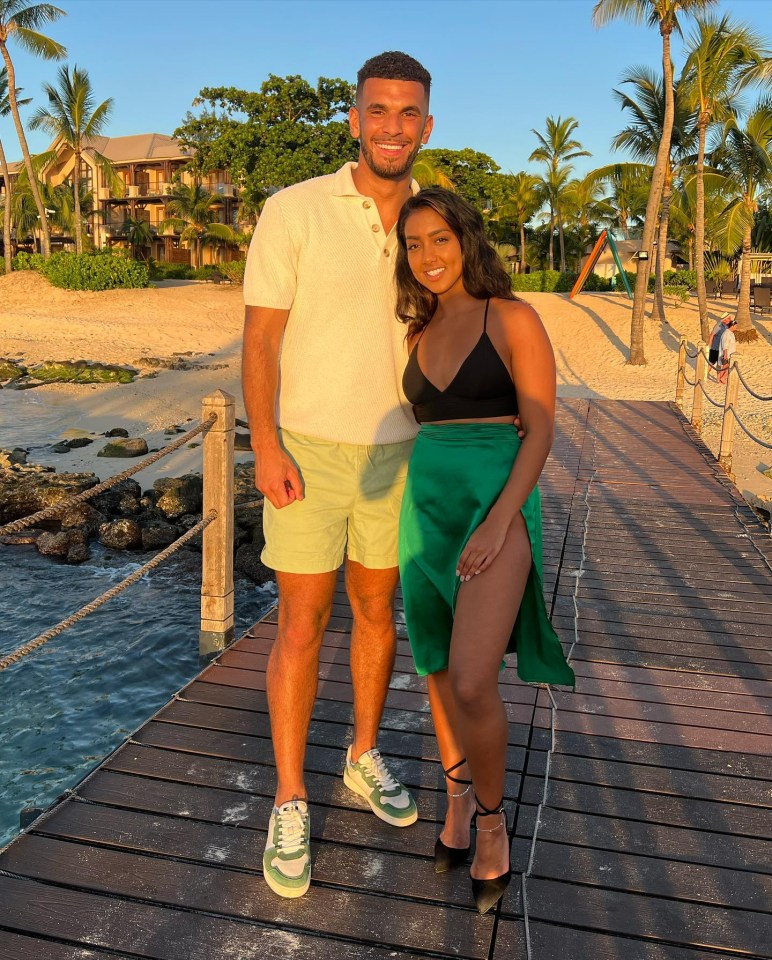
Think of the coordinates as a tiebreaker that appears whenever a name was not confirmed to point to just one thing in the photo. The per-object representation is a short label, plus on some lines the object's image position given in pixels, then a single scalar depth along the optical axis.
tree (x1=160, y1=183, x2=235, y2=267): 40.94
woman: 2.23
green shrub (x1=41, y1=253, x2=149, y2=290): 31.17
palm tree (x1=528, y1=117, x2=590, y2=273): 42.41
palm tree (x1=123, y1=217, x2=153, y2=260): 46.06
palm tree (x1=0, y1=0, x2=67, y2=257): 32.16
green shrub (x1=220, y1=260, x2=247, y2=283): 36.94
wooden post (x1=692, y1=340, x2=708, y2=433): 12.08
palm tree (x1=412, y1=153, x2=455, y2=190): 32.38
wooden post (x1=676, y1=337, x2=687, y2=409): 14.14
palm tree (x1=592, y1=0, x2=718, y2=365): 21.89
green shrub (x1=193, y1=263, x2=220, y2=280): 39.97
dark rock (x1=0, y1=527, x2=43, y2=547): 9.74
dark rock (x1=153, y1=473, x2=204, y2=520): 10.61
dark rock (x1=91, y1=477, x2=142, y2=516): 10.76
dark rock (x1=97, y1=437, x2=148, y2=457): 13.22
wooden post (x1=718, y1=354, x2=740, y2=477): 8.97
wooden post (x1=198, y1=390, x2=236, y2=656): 4.39
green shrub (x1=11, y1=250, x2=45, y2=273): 32.62
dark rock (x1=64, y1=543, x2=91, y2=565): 9.16
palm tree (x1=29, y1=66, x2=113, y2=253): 34.72
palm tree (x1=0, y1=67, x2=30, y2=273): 35.06
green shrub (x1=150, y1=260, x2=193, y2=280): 39.09
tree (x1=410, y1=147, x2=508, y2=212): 44.00
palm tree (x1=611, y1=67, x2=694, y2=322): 27.50
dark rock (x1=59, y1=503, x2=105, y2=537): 10.02
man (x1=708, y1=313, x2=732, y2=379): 13.86
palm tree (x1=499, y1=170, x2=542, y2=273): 43.09
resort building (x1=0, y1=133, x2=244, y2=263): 46.91
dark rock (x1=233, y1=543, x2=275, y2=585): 8.37
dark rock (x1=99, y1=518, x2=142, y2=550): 9.58
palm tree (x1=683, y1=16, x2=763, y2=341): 22.55
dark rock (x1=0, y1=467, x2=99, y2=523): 10.58
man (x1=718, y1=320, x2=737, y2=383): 12.87
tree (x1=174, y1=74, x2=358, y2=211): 37.75
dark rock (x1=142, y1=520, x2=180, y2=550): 9.52
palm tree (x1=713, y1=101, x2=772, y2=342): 23.53
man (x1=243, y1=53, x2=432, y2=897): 2.46
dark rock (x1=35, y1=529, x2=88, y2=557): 9.38
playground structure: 22.78
